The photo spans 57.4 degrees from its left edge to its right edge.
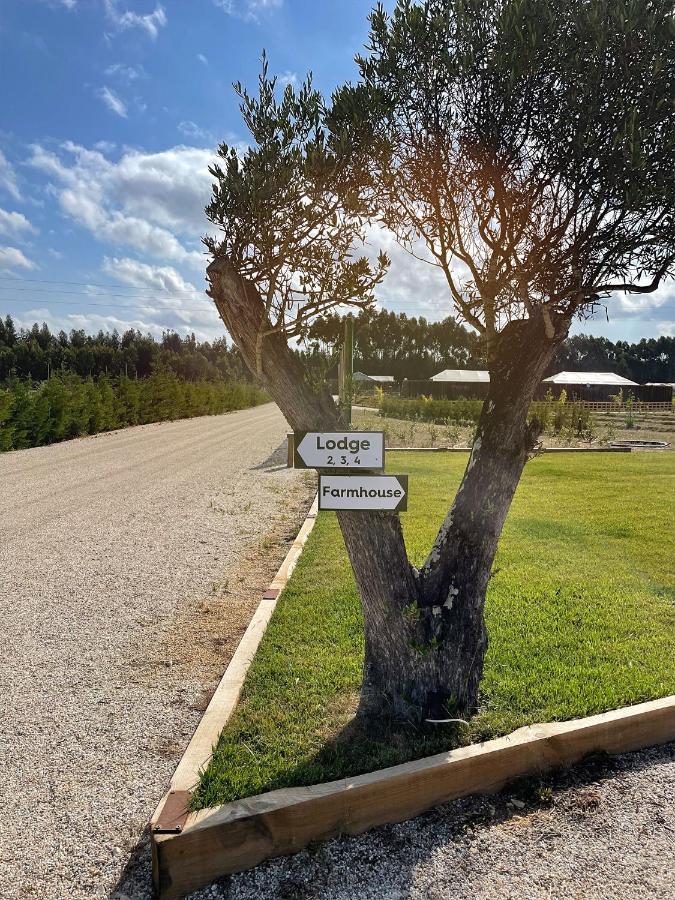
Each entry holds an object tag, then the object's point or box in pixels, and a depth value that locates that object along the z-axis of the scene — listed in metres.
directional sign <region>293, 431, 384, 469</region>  3.23
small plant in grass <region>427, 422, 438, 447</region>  18.36
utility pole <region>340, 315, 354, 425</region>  3.70
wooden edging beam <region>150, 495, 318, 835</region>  2.52
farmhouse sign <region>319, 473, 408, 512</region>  3.19
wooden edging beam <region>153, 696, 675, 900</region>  2.42
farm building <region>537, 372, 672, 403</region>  44.56
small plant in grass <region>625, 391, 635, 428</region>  23.83
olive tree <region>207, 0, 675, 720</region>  2.90
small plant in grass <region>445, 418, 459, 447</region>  19.03
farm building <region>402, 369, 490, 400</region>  46.62
